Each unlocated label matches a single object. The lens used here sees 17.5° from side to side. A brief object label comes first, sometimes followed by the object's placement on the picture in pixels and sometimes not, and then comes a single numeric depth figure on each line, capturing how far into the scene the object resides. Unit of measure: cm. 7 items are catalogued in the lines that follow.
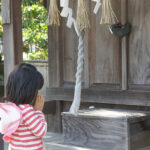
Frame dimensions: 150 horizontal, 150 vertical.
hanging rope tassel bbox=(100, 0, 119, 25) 495
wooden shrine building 533
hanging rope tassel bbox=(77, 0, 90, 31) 507
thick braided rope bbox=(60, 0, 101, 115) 535
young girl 281
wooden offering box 513
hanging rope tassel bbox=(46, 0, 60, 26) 541
